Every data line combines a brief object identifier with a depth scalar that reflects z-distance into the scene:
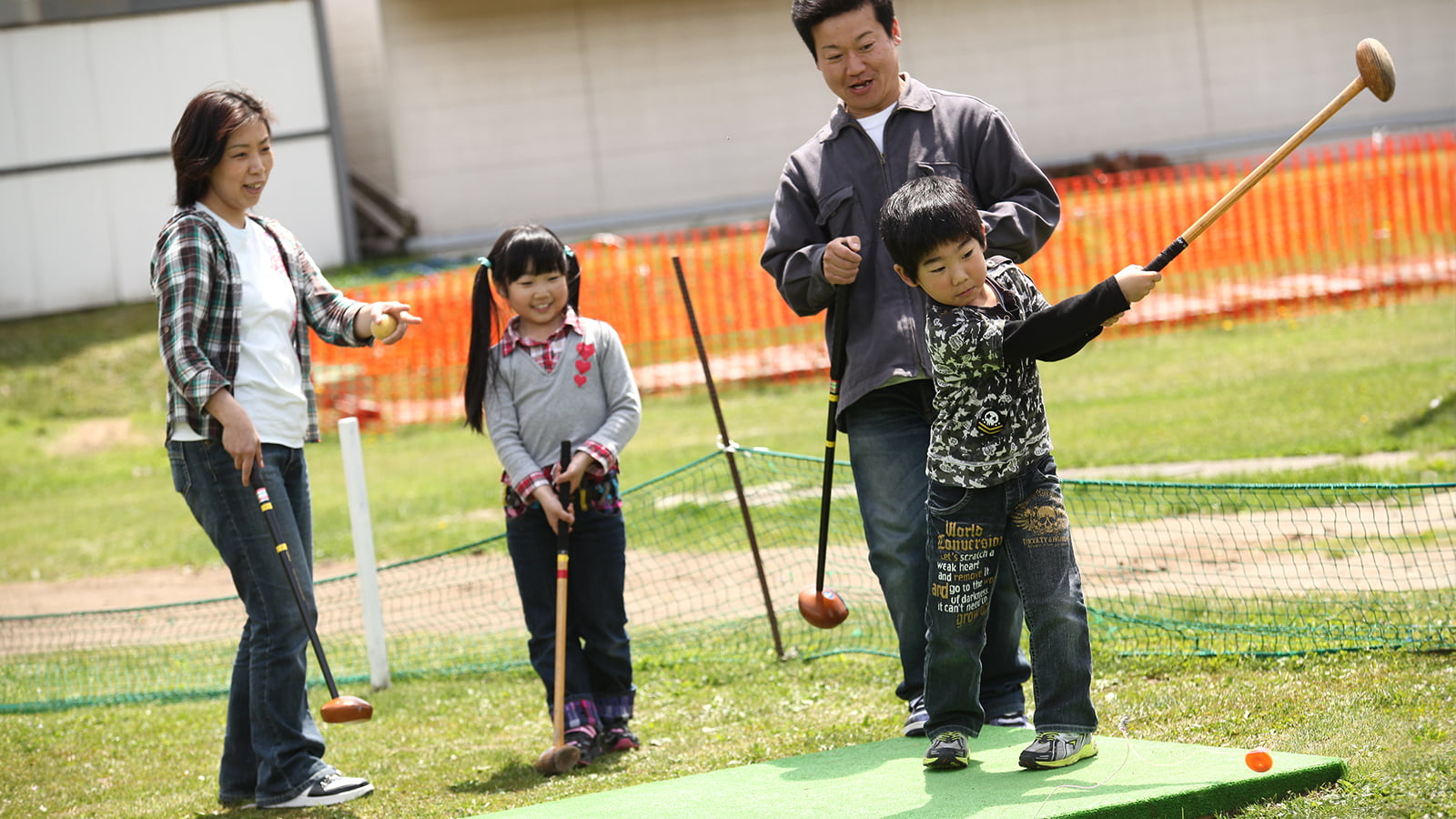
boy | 6.78
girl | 9.22
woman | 8.07
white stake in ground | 11.98
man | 7.82
